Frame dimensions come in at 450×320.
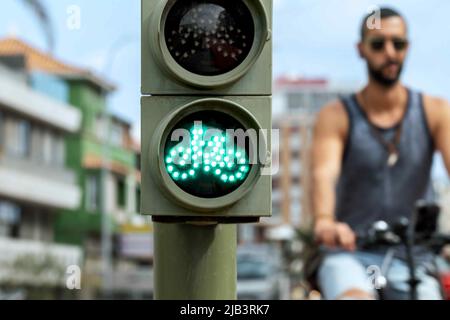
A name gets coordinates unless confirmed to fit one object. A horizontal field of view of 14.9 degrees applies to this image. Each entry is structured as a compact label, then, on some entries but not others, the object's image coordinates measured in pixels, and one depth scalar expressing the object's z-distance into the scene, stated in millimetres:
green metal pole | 4209
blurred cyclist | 12677
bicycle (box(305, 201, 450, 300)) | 8023
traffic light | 3755
